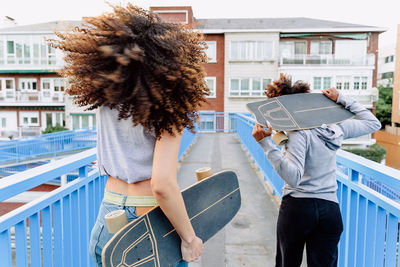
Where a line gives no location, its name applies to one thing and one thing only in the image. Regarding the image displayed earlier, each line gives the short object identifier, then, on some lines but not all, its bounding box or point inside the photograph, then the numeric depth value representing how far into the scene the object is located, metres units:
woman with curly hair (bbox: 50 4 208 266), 1.17
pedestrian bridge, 1.49
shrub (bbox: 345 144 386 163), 25.52
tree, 43.53
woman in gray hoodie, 2.00
